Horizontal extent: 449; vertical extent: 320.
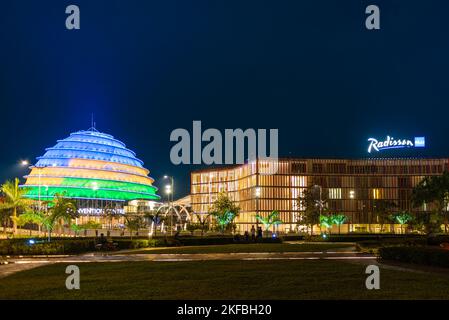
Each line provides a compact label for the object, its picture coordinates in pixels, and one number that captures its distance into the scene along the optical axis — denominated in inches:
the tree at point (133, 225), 2939.2
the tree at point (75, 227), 2580.7
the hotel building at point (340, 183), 5462.6
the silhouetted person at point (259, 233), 2263.4
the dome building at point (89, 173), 5172.2
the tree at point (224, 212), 3732.8
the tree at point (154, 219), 2811.5
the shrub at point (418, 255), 965.8
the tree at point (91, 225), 3346.0
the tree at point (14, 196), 2615.7
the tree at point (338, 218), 3964.1
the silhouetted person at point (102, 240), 1791.0
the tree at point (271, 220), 4109.5
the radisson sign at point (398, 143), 5634.8
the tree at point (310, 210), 3695.6
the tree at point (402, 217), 4229.8
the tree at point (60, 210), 1907.0
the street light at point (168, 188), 2813.5
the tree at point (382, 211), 4192.2
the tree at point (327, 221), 3479.3
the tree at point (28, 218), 2081.7
